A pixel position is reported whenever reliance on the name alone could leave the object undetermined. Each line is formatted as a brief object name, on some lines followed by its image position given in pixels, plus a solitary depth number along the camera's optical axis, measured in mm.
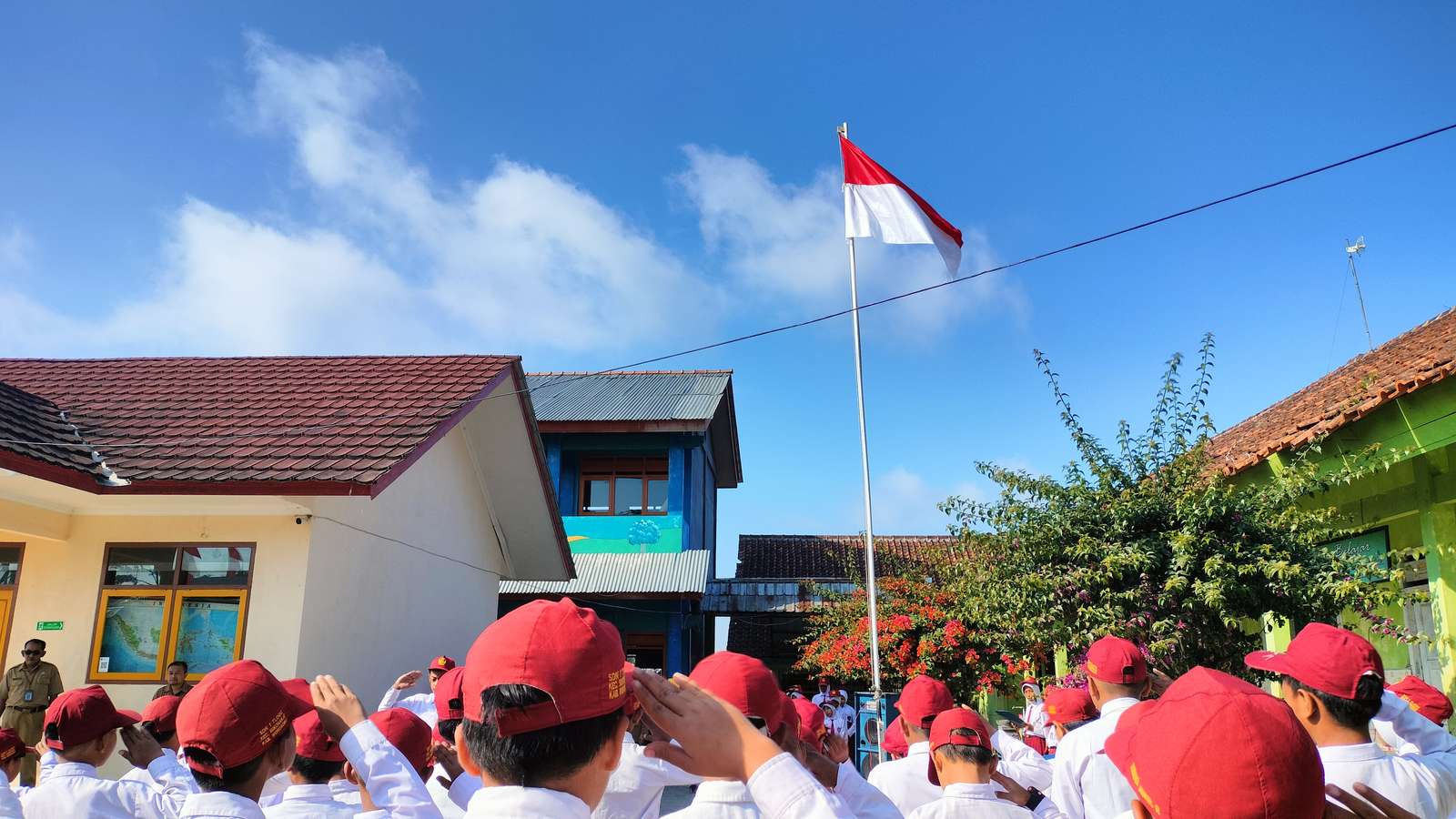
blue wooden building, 19312
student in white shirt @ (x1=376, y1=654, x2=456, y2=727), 6001
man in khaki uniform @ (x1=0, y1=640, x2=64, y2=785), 8320
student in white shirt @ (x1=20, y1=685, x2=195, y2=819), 3477
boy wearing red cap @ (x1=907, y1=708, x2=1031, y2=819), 3541
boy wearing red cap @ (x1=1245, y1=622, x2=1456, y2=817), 2936
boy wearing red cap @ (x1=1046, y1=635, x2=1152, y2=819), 3910
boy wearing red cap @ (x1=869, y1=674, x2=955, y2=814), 4531
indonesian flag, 10359
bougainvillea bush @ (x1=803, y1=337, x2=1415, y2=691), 6695
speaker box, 15086
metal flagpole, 8875
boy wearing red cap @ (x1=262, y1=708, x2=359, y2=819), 3115
